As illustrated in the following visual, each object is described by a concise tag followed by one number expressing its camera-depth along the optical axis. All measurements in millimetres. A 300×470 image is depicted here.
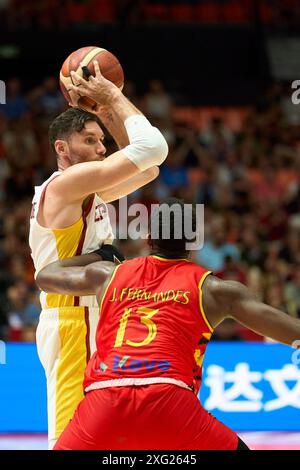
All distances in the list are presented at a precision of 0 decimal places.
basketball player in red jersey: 7812
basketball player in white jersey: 9367
